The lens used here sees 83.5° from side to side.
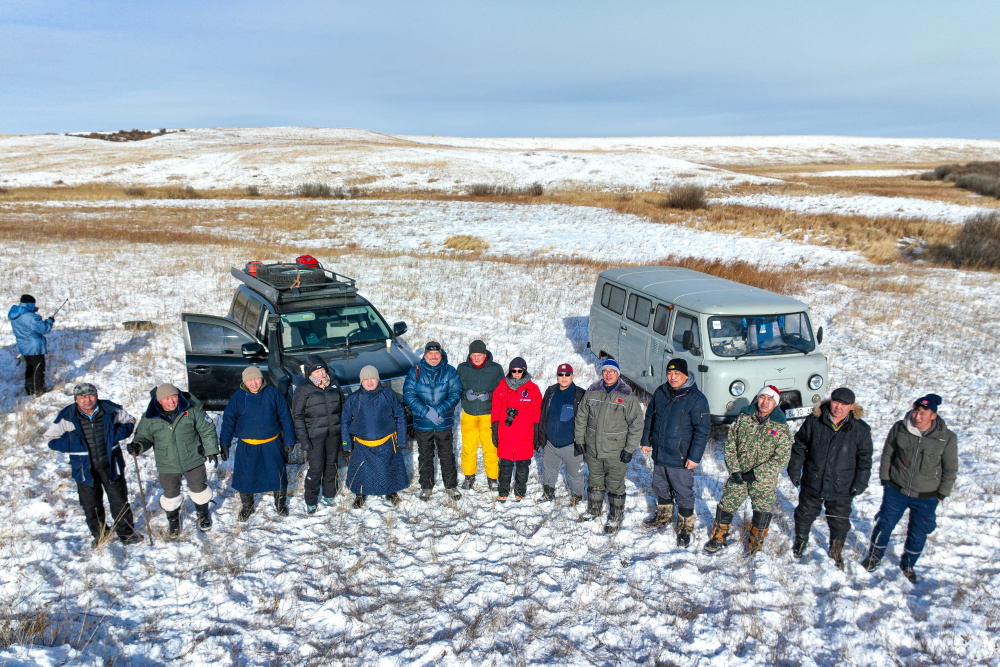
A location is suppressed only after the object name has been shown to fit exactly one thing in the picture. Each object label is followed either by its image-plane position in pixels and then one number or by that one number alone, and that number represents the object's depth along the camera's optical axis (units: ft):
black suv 25.22
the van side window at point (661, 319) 28.84
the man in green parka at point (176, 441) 18.07
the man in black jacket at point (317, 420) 20.08
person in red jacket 21.17
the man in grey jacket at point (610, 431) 19.56
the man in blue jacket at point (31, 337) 27.32
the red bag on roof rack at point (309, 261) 33.65
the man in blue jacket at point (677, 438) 18.89
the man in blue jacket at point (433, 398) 21.29
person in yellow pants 22.03
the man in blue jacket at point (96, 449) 17.09
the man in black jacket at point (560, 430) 20.86
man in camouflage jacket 17.79
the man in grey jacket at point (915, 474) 16.63
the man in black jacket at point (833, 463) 17.20
